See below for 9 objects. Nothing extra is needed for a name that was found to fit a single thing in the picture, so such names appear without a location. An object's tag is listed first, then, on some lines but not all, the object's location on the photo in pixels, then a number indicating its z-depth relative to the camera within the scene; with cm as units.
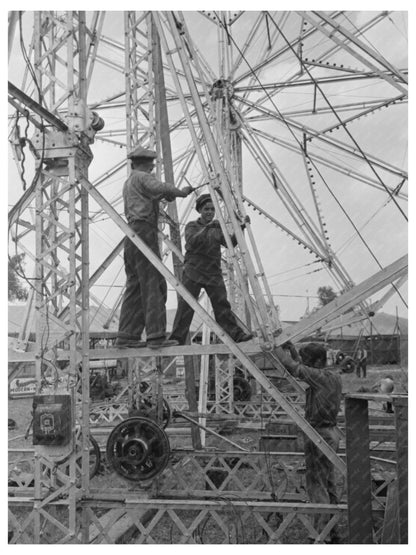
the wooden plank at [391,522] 411
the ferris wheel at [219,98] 575
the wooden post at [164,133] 789
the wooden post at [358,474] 454
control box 541
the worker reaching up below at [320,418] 657
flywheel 689
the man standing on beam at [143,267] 649
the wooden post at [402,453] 383
